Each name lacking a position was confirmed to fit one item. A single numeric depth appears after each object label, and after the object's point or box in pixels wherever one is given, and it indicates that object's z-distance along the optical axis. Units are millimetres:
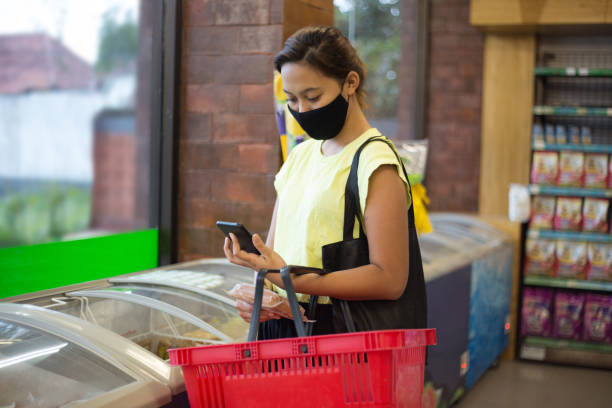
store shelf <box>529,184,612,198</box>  4645
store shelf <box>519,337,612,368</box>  4742
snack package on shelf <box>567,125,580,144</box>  4746
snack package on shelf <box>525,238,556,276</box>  4801
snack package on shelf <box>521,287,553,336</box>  4848
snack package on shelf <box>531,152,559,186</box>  4738
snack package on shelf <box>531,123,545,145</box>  4754
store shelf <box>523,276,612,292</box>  4676
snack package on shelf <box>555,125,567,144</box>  4742
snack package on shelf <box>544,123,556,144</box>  4758
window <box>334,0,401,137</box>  6184
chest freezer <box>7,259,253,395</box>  1958
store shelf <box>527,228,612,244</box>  4680
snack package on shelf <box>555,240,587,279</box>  4755
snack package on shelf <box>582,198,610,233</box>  4715
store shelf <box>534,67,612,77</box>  4633
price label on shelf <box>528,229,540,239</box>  4801
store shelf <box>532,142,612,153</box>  4613
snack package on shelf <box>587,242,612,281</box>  4699
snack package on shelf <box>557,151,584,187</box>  4707
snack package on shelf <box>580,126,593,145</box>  4742
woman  1393
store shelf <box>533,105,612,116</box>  4609
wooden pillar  5094
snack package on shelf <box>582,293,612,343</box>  4727
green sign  2191
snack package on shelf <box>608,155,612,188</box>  4703
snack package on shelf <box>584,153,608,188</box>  4691
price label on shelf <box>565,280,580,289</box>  4723
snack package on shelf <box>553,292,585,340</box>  4777
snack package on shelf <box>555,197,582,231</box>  4758
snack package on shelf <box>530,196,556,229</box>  4805
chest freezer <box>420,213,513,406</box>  3256
